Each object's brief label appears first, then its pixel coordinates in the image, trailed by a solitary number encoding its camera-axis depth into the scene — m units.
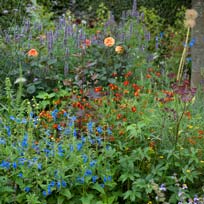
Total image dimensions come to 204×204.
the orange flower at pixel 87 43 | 5.30
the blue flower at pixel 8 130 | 3.55
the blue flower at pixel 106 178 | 3.33
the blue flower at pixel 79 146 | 3.38
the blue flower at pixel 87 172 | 3.25
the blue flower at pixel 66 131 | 3.55
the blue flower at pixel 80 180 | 3.22
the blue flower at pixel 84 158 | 3.30
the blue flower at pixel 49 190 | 3.14
